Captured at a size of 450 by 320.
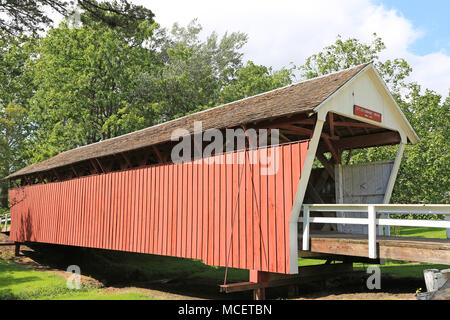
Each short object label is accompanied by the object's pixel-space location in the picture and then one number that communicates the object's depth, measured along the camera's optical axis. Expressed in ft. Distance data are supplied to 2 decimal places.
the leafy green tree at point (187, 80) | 95.91
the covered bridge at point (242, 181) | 27.53
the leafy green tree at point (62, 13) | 40.57
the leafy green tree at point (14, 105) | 106.01
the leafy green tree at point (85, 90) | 89.30
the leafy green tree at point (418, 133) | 66.28
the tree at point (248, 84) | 101.10
